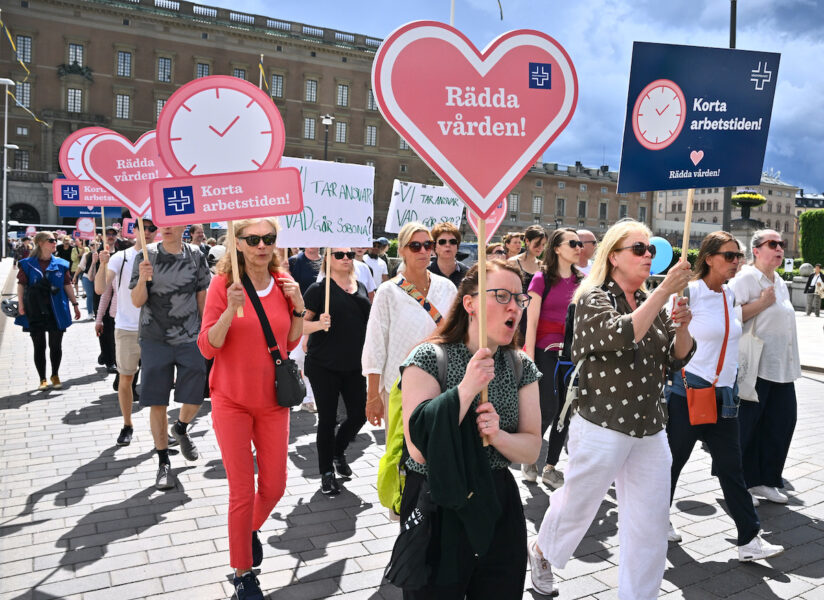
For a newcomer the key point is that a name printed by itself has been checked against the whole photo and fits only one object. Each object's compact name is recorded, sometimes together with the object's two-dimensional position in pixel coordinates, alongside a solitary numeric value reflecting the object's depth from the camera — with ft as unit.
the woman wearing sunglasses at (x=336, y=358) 16.30
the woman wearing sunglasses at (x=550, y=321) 17.06
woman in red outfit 10.95
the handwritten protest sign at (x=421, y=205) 24.25
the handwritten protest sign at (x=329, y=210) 18.24
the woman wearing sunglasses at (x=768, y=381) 16.20
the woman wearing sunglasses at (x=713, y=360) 13.04
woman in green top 6.96
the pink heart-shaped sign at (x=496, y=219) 18.37
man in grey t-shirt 16.48
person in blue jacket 26.61
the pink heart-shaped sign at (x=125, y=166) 17.72
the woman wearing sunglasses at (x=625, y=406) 10.30
